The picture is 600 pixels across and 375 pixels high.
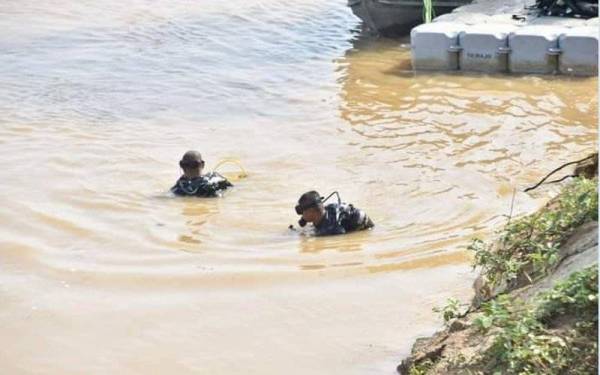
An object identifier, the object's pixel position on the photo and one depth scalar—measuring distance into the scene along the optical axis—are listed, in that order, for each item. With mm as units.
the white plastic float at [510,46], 28406
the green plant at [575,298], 8695
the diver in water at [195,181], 19016
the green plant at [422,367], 10170
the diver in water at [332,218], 16656
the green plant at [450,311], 10748
